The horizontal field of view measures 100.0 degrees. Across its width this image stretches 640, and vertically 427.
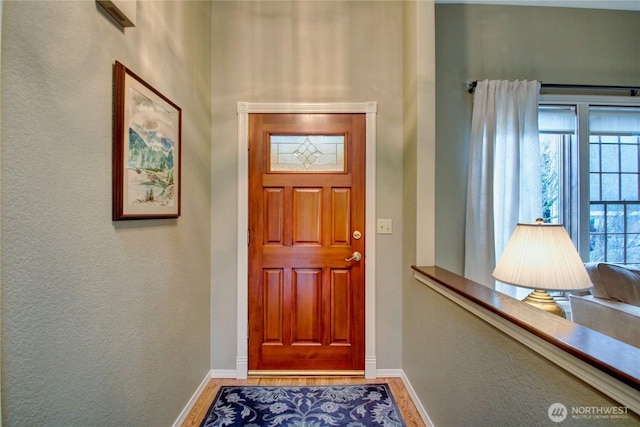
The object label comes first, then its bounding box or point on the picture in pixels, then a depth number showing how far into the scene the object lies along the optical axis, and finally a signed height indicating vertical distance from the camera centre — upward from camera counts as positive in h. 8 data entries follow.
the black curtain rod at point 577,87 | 2.23 +1.08
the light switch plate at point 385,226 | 2.08 -0.09
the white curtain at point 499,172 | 2.13 +0.34
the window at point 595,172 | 2.34 +0.37
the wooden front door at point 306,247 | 2.07 -0.26
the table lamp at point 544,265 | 1.17 -0.23
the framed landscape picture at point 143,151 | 1.07 +0.29
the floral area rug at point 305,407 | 1.61 -1.25
